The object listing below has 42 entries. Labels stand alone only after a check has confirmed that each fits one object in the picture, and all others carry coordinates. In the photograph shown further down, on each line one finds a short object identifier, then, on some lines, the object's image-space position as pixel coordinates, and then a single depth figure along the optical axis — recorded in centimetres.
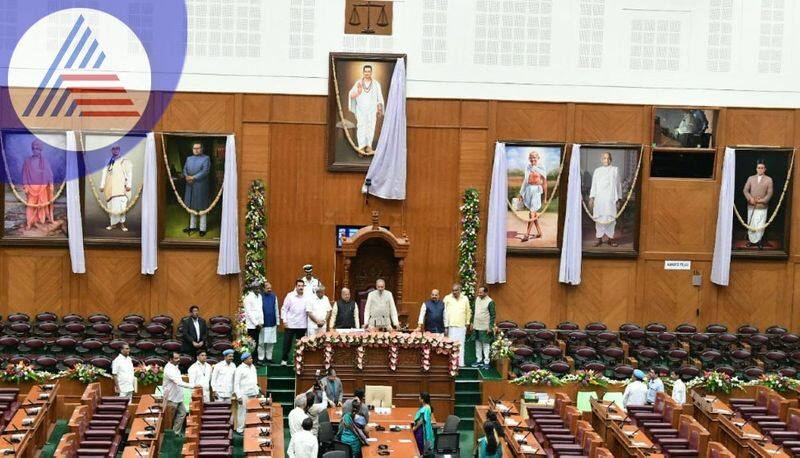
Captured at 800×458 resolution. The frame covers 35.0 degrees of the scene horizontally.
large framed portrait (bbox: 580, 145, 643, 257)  3023
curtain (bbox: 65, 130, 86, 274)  2916
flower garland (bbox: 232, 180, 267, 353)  2928
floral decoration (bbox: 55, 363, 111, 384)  2523
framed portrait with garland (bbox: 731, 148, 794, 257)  3044
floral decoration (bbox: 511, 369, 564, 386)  2623
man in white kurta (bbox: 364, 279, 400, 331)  2634
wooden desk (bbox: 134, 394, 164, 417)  2261
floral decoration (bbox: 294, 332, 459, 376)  2483
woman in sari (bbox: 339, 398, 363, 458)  2117
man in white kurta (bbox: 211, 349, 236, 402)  2412
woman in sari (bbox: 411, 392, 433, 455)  2202
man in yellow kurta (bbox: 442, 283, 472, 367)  2705
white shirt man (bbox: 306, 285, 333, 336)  2648
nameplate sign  3050
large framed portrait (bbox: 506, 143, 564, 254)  3011
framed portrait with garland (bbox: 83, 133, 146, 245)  2938
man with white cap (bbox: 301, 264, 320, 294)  2697
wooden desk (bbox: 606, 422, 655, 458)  2145
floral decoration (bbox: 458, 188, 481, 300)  2966
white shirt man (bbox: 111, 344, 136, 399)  2445
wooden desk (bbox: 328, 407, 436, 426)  2286
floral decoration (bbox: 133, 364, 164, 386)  2520
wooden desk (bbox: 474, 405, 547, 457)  2149
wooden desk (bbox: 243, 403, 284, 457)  2048
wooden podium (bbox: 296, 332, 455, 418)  2498
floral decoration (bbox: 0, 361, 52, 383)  2519
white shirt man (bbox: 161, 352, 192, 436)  2402
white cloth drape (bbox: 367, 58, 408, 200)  2959
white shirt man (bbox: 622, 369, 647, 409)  2477
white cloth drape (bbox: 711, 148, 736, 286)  3014
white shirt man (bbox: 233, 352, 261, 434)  2392
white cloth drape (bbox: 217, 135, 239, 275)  2931
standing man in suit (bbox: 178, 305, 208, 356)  2628
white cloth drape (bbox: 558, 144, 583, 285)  3002
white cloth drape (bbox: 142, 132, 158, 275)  2920
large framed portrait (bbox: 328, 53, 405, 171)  2969
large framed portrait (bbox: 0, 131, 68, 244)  2923
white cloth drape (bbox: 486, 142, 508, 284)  2986
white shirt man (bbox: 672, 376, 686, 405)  2533
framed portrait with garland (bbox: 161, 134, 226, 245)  2950
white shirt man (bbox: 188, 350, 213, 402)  2434
